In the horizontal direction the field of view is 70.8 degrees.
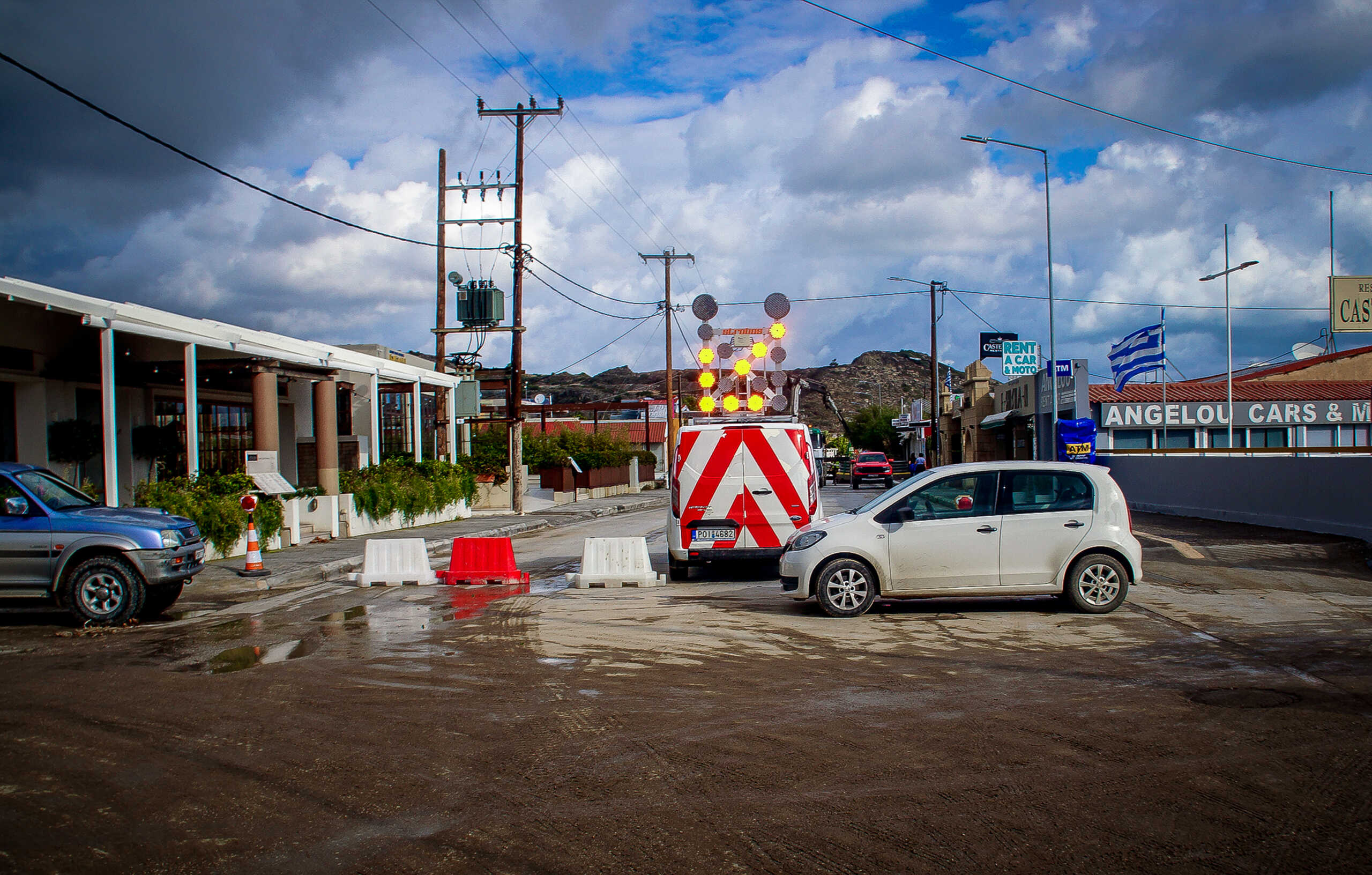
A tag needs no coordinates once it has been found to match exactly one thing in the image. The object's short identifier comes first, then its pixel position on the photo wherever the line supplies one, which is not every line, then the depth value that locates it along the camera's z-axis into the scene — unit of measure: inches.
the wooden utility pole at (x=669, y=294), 1673.0
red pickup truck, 1939.0
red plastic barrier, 515.9
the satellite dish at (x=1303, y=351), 1914.4
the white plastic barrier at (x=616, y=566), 494.0
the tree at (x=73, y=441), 692.7
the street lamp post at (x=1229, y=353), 1189.7
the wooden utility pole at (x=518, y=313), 1079.6
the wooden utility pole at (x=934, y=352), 1809.8
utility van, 487.2
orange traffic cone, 545.6
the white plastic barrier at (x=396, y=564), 524.1
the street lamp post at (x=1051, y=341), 1013.8
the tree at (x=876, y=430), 3533.5
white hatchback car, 376.2
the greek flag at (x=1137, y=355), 1136.2
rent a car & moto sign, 1753.2
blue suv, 386.3
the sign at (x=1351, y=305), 1037.8
